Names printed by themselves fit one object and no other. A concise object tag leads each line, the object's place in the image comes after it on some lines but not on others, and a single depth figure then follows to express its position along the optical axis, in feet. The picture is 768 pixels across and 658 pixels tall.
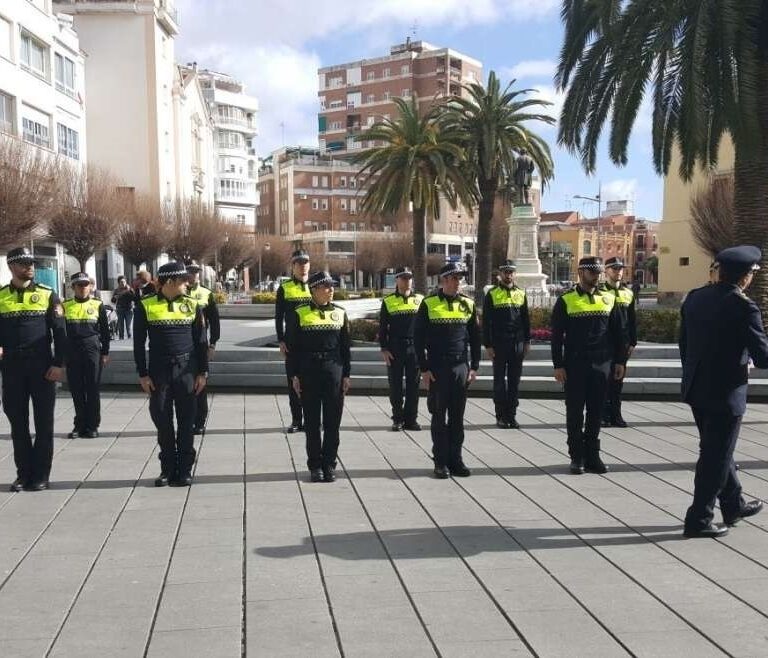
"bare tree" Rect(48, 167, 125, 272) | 101.71
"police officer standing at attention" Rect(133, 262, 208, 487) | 22.08
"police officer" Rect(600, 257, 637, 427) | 29.81
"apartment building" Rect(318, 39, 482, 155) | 317.83
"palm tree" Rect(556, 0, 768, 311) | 40.14
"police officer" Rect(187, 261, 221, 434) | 29.37
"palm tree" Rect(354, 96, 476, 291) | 89.15
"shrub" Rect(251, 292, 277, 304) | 114.83
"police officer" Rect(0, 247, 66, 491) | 21.80
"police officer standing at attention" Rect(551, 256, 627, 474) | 23.65
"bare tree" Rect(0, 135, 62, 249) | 75.36
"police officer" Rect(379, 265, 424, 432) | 31.14
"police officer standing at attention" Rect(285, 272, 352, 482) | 22.63
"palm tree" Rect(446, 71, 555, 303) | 87.35
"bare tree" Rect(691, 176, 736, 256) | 107.45
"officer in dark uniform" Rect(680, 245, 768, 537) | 16.98
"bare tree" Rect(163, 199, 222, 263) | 146.39
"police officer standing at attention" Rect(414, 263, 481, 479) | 23.35
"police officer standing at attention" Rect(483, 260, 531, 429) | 31.45
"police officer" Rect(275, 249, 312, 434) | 30.45
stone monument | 78.59
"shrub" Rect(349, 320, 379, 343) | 50.03
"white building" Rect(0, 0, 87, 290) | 104.42
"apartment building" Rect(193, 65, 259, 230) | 294.87
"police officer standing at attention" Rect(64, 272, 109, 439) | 29.89
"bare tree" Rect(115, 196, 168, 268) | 127.44
